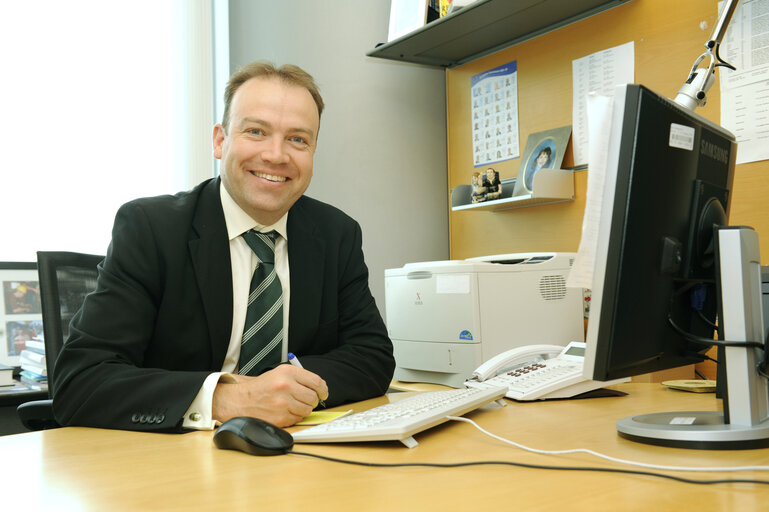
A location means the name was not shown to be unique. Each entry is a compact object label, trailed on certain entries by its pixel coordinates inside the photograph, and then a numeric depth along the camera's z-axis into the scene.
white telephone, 1.32
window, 2.30
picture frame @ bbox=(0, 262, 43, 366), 2.21
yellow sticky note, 1.15
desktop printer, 1.83
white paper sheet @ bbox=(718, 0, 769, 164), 1.84
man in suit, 1.15
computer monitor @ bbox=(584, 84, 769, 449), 0.82
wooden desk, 0.70
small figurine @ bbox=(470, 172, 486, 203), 2.59
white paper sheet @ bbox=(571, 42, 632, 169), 2.22
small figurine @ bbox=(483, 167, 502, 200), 2.56
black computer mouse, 0.91
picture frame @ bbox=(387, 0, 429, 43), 2.56
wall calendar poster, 2.64
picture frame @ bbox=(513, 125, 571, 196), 2.39
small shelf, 2.30
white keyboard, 0.94
